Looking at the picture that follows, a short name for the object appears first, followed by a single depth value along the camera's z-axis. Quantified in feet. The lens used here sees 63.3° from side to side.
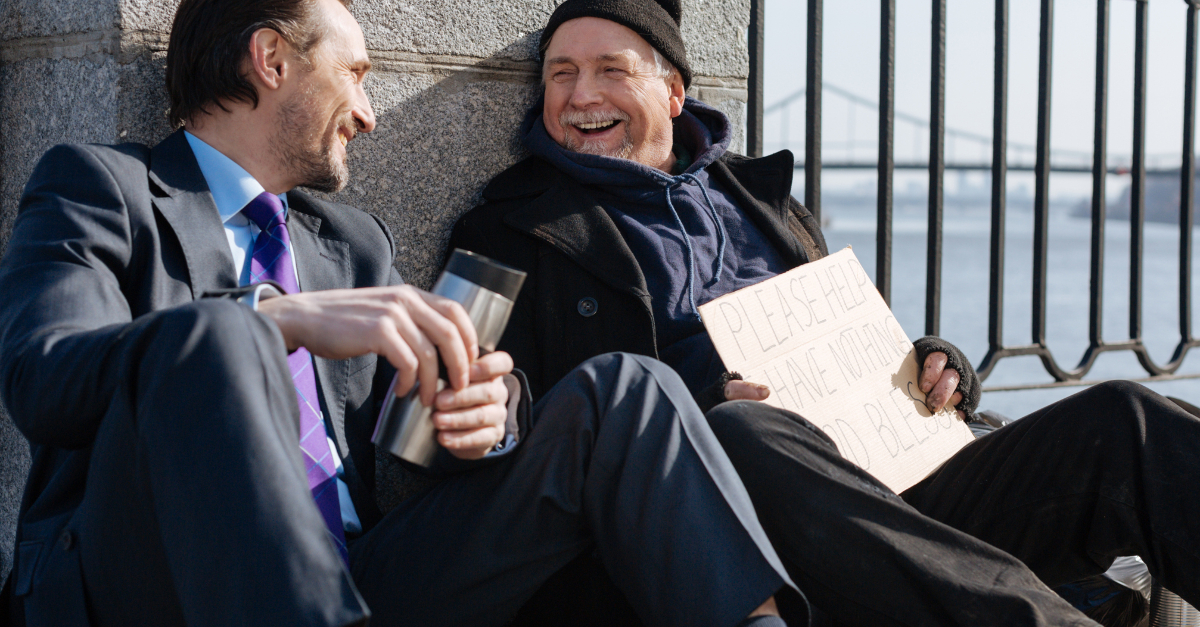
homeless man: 5.19
